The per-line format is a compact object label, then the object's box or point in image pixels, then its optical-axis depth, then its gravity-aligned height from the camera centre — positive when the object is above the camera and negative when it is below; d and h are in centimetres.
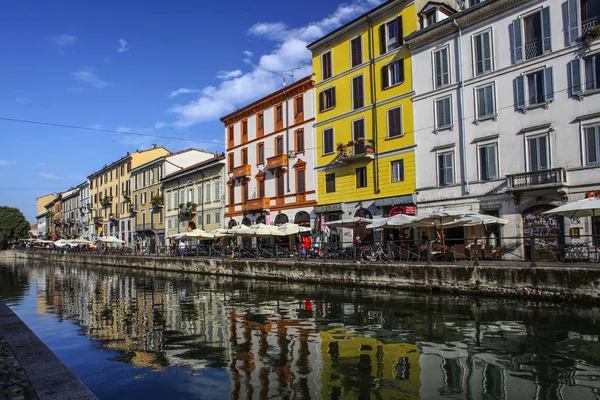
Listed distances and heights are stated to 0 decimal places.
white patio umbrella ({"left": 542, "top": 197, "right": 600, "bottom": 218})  1545 +40
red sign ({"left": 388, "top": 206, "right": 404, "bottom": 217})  2780 +82
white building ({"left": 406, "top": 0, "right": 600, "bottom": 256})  2061 +540
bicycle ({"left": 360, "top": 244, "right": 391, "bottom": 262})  2164 -134
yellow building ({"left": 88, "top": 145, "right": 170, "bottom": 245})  6419 +568
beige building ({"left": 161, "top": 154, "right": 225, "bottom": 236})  4406 +339
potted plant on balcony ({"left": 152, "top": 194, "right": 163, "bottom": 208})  5369 +358
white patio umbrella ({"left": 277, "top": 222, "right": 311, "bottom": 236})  2898 -9
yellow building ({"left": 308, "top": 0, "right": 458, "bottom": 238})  2795 +709
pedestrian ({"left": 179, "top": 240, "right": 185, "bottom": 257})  3800 -158
